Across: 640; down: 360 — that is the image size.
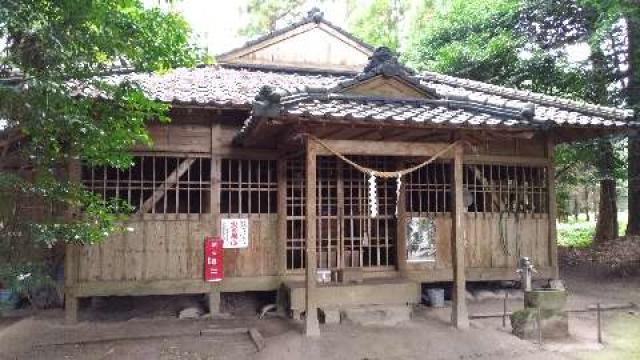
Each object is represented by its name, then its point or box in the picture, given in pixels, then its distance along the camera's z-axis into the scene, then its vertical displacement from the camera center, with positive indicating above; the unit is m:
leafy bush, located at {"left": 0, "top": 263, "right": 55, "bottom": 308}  5.27 -0.68
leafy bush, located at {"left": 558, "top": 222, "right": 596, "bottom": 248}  21.55 -1.30
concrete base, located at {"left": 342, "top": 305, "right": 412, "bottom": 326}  8.90 -1.87
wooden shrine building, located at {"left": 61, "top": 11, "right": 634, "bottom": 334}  8.16 +0.47
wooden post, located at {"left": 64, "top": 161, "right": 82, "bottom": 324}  9.00 -1.10
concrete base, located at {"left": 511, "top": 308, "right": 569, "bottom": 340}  8.21 -1.91
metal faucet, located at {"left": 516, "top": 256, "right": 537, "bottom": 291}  8.71 -1.13
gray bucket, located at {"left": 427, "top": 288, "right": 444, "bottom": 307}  10.41 -1.83
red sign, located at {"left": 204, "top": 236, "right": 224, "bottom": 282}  9.67 -0.91
